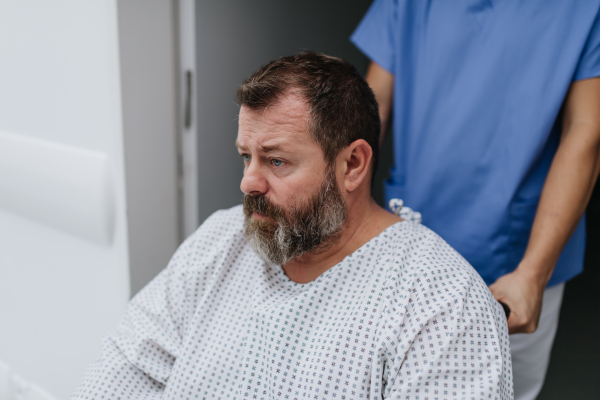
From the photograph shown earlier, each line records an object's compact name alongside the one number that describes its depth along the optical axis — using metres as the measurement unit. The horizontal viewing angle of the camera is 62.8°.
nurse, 1.11
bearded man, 0.89
